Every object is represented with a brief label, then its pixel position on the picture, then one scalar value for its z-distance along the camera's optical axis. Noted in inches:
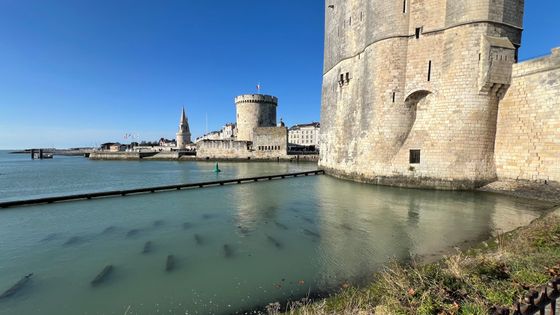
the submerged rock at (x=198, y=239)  299.1
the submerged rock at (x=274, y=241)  287.6
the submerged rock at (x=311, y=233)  320.5
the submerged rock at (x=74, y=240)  304.7
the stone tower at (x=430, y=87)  553.9
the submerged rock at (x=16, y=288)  195.0
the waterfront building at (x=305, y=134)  3649.1
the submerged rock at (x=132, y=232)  330.0
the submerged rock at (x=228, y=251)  260.6
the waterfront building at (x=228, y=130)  3933.6
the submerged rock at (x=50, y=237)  317.7
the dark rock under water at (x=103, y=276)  211.5
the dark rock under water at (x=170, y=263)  233.4
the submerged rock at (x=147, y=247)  274.0
